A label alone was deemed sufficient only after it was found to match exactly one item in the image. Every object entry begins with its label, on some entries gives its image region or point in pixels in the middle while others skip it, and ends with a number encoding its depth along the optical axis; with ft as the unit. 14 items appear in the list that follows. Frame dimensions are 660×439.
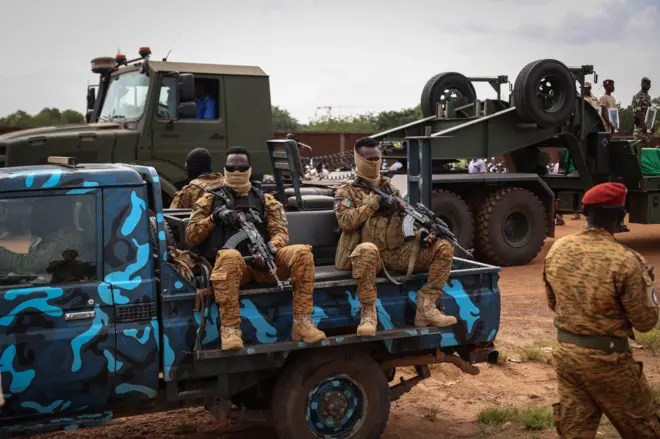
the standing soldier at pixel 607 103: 42.86
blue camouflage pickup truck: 14.29
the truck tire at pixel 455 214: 37.55
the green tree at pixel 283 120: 121.90
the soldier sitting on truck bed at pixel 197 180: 21.86
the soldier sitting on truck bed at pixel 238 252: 15.10
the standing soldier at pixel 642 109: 42.60
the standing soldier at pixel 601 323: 12.98
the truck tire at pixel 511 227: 38.65
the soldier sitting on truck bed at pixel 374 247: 16.21
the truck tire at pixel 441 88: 43.98
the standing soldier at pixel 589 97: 41.73
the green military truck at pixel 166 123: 32.60
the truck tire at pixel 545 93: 38.37
